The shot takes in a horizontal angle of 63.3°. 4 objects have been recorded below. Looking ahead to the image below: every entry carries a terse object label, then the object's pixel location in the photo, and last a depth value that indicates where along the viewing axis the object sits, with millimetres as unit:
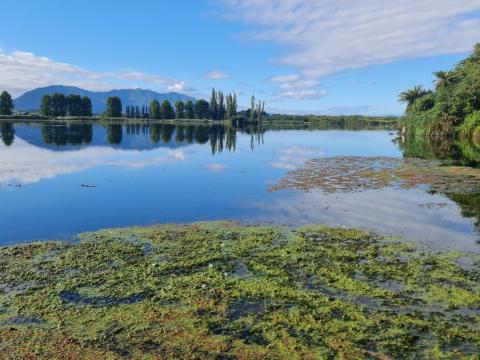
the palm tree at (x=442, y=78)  82125
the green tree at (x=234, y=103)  183825
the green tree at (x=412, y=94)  107875
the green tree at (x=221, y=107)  185875
